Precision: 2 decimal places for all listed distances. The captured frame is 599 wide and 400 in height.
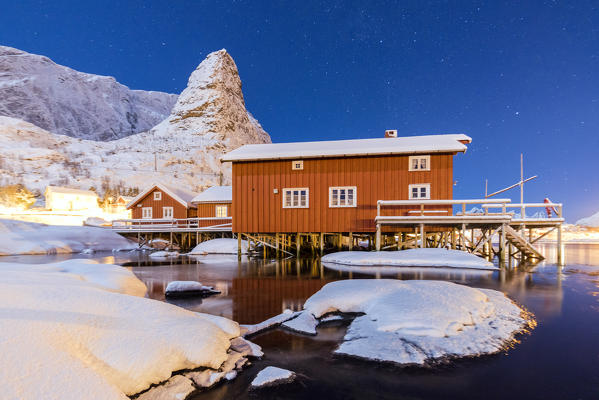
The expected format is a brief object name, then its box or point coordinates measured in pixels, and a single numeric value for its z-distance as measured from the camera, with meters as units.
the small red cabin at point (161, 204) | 30.73
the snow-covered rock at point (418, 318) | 4.35
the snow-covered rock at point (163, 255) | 20.44
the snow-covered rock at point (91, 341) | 2.41
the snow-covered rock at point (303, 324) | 5.38
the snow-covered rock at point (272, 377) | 3.53
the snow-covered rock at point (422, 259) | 12.77
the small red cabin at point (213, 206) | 28.44
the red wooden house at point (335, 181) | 15.93
